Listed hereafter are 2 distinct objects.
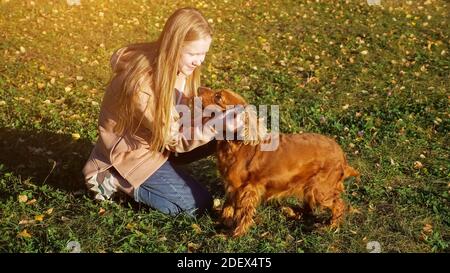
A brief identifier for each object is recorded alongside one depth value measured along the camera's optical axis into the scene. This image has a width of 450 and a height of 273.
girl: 3.65
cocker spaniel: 3.79
